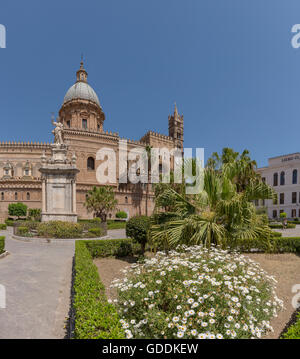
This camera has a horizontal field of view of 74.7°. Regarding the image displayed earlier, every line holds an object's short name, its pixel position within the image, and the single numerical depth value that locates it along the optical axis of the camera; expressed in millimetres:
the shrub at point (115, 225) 25453
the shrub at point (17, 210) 30984
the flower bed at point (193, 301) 3016
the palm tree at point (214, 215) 5980
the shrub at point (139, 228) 8727
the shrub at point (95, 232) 15956
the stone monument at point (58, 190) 17562
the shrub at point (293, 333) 2920
